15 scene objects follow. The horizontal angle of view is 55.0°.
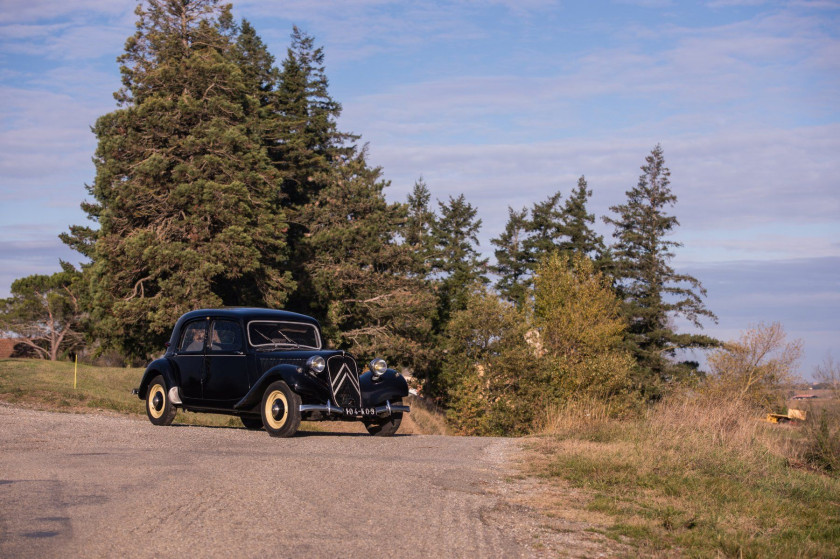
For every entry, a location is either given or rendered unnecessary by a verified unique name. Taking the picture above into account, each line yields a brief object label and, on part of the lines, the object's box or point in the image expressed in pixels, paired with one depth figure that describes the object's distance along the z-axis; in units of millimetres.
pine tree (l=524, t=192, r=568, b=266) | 72438
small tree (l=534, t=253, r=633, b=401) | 33500
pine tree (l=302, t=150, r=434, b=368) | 42250
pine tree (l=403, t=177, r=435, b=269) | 77000
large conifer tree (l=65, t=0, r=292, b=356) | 32906
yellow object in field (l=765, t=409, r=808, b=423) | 16028
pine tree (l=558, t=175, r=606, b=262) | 71625
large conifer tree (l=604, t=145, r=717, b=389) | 63688
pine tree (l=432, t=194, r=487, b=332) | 67375
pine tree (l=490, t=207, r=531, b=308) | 73562
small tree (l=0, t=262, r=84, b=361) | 72625
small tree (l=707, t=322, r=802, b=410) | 25062
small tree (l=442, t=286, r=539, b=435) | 35531
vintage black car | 12688
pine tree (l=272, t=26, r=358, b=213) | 50969
